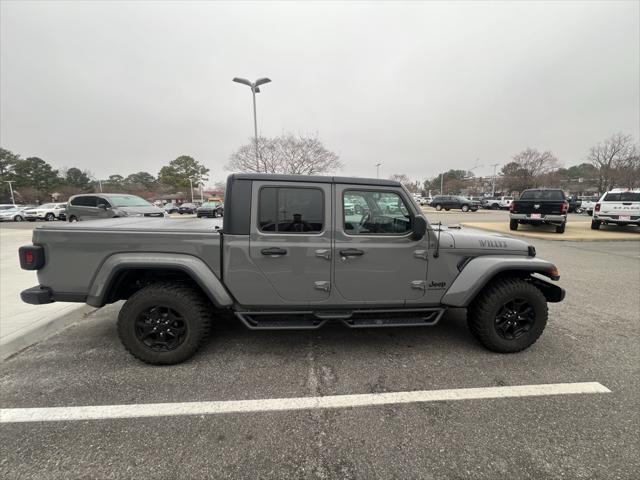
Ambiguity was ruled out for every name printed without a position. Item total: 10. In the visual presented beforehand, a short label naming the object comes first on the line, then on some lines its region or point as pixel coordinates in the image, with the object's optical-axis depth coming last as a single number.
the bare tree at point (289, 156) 24.64
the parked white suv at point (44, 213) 26.34
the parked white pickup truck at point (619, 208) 11.66
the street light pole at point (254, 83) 15.55
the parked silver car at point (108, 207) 11.30
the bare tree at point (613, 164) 39.72
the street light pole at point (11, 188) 54.75
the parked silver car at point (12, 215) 26.78
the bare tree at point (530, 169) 52.81
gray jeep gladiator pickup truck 2.66
